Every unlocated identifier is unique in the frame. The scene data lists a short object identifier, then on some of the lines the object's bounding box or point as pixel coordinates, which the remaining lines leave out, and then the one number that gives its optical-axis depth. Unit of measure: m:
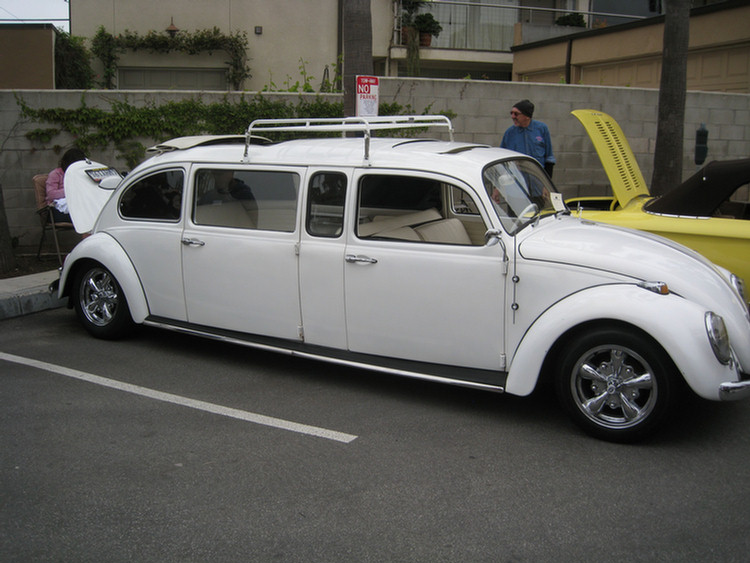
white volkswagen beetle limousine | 4.31
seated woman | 9.26
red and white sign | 8.18
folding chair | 9.28
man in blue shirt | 8.39
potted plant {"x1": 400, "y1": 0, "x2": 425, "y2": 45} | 20.69
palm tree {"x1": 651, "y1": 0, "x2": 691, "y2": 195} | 9.52
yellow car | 5.77
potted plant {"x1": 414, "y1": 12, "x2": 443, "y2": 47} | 21.00
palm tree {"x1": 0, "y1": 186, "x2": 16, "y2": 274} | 8.69
